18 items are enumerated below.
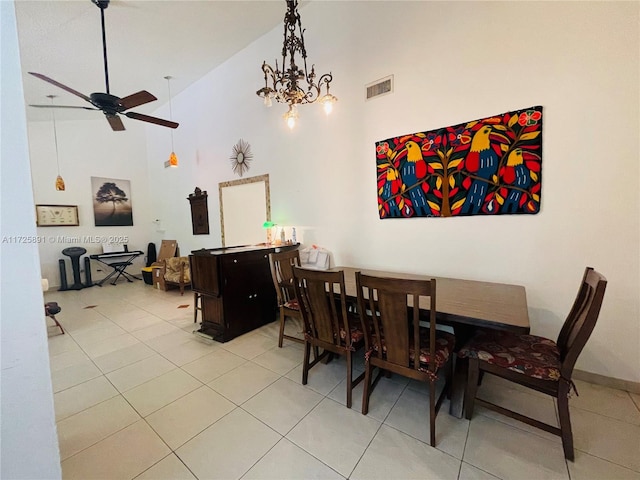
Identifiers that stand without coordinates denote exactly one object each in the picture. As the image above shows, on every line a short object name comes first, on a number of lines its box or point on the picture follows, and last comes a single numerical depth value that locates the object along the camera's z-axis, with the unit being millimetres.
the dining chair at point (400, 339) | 1485
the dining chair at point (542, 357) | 1375
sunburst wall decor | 4480
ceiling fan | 2768
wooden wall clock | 5488
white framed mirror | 4391
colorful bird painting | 2189
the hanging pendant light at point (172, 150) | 4453
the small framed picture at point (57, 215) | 5486
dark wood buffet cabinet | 2998
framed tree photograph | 6238
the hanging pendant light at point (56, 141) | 4859
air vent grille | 2874
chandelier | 2240
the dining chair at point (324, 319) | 1829
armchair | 5047
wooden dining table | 1488
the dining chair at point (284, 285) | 2709
